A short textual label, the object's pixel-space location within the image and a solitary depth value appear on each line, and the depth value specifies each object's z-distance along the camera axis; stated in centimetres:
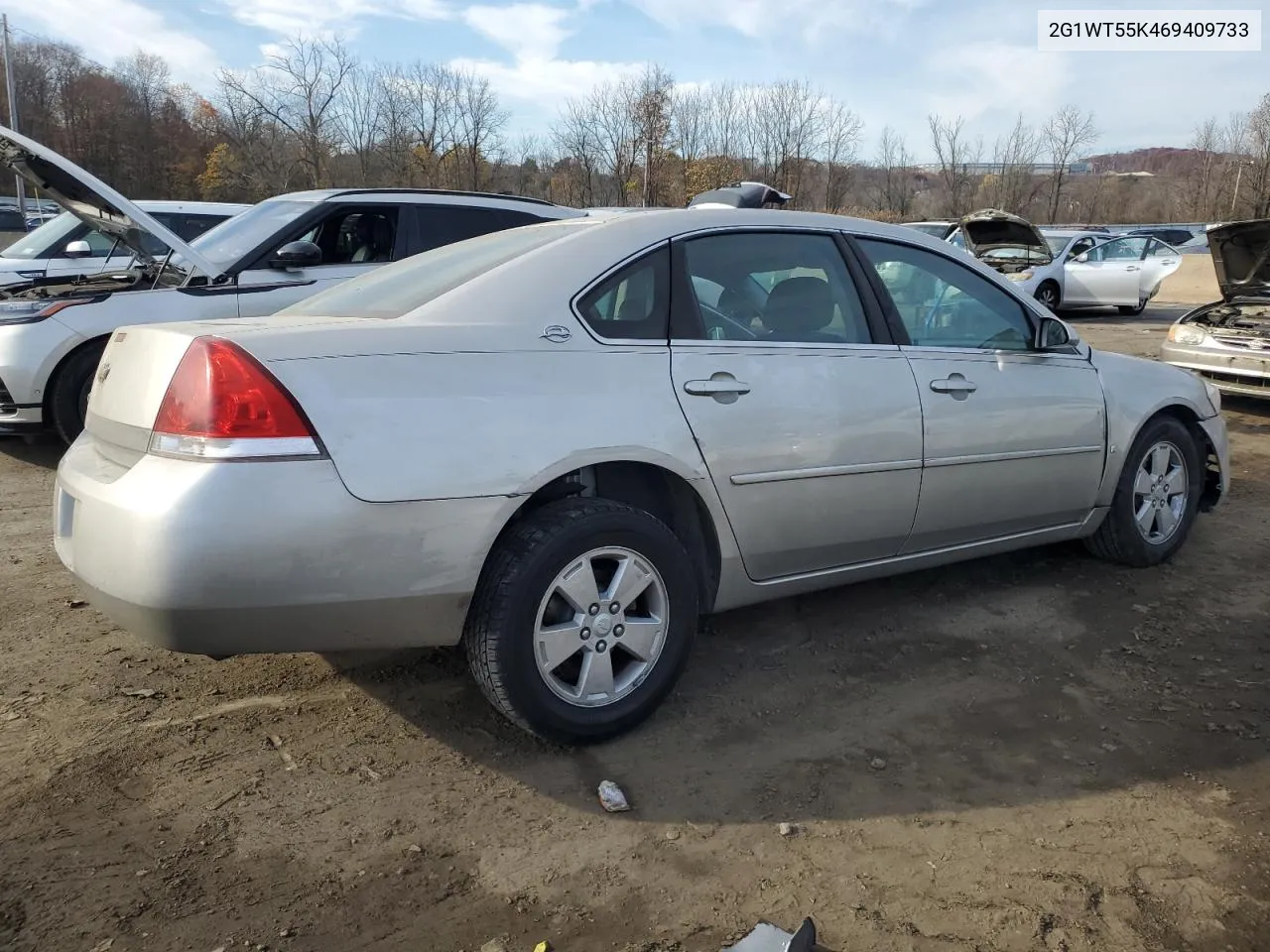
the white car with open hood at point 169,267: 578
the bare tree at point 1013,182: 4416
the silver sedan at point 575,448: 243
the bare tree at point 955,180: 4319
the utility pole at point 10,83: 3503
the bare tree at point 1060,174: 4384
